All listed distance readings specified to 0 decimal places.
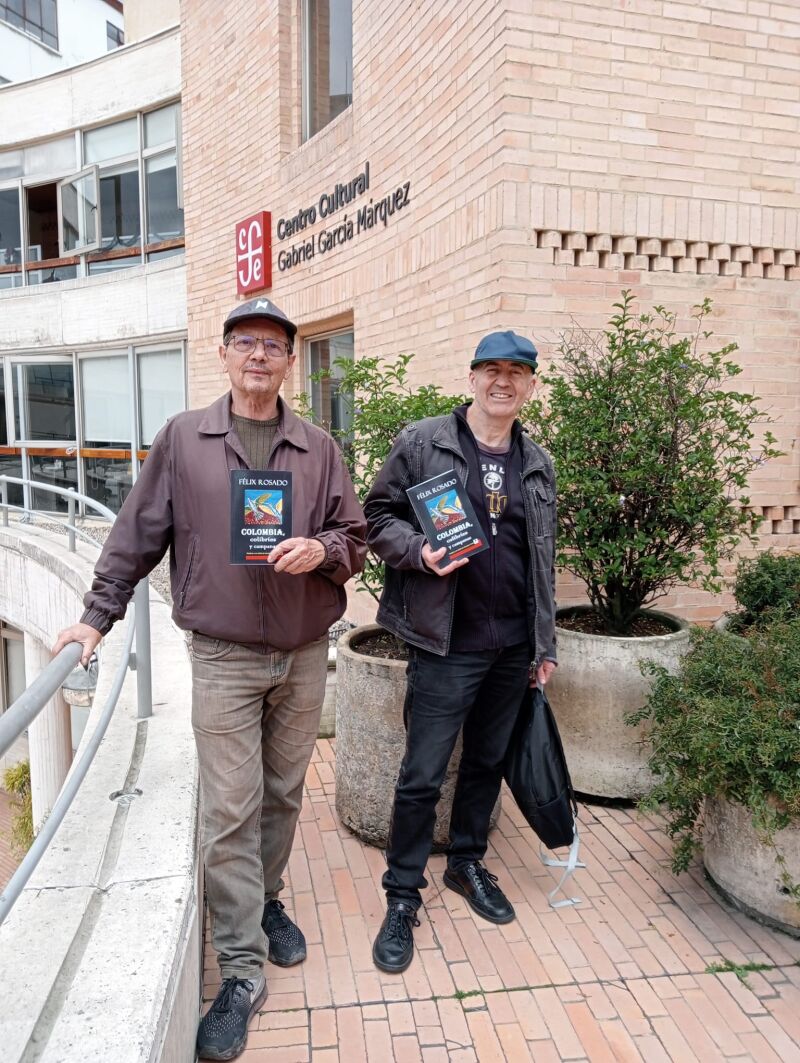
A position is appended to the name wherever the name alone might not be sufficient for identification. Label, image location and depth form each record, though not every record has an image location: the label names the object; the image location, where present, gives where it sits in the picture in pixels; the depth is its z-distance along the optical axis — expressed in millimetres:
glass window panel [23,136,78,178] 13727
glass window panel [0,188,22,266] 14539
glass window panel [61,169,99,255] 13203
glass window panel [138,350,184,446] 12180
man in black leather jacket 2928
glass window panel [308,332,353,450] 7680
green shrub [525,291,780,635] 3812
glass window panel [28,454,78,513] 13938
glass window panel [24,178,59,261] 14203
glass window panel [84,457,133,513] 13086
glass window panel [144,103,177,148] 11930
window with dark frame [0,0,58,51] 19406
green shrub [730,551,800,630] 4496
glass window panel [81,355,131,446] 13062
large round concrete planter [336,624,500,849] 3492
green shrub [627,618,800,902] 2791
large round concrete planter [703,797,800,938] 2938
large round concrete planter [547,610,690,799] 3863
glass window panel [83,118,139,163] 12703
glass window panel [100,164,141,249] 12766
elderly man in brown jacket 2479
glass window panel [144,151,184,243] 12047
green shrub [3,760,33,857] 9586
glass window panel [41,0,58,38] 20781
